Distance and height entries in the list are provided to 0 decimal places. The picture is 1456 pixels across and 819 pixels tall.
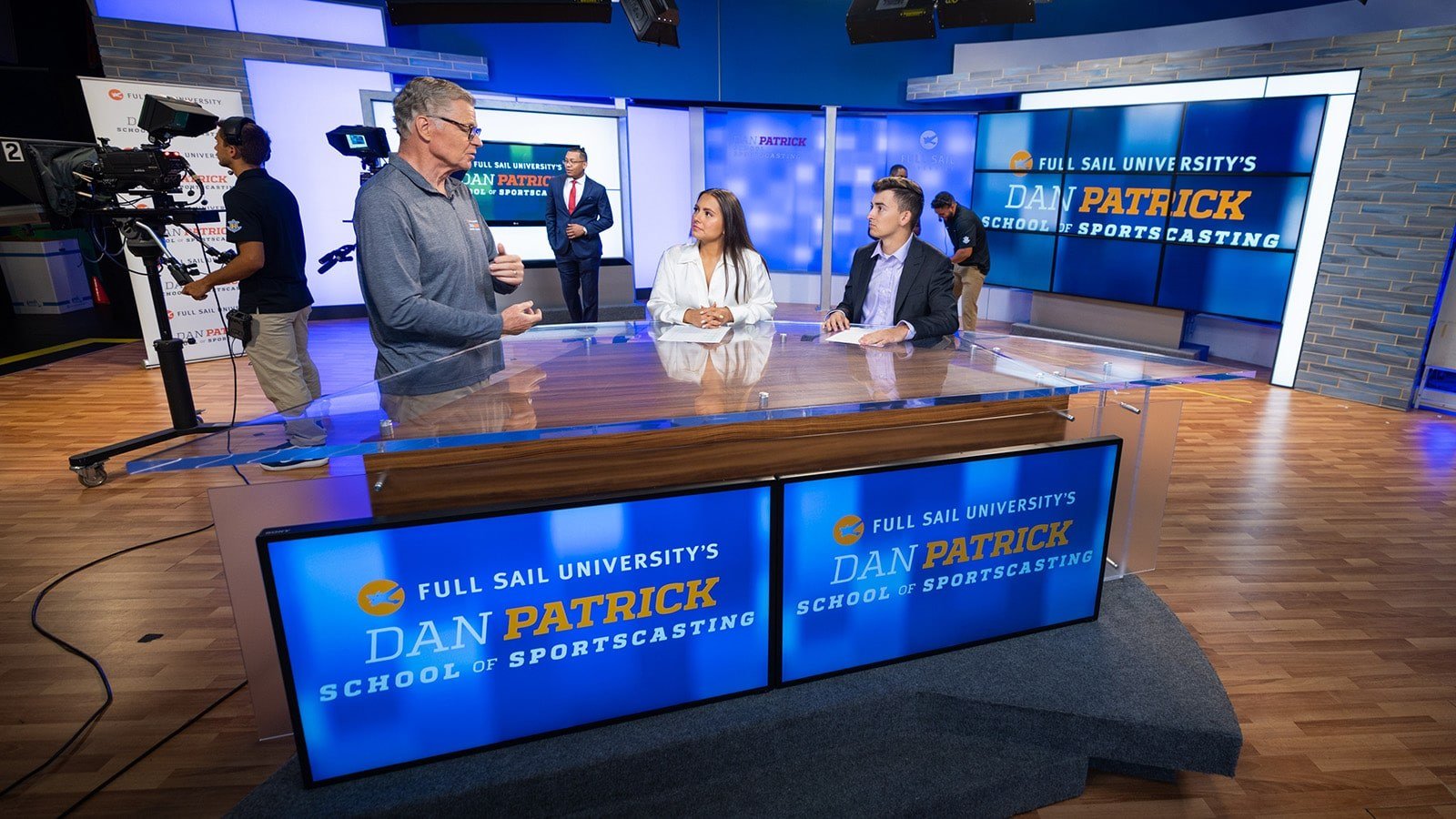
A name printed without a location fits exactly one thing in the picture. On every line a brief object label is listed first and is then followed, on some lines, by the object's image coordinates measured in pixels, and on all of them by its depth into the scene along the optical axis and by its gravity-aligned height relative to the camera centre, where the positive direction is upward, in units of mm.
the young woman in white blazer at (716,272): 2873 -174
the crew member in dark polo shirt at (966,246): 6098 -160
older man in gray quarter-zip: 1928 -46
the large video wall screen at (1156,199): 5672 +226
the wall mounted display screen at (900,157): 8258 +768
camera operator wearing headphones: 3170 -180
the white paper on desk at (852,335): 2263 -333
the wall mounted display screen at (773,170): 8469 +644
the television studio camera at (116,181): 3148 +206
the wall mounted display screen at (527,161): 7039 +635
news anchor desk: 1397 -365
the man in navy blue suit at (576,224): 6035 +29
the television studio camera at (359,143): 4641 +530
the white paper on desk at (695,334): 2270 -330
